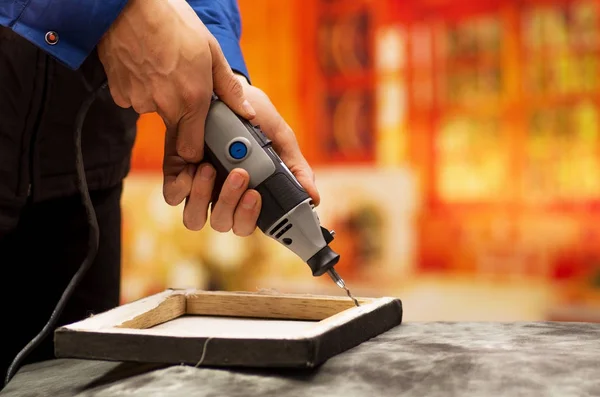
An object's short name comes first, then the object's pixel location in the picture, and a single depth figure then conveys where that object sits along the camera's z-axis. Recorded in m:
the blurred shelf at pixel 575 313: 3.13
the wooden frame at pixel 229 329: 1.00
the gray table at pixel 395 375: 0.97
